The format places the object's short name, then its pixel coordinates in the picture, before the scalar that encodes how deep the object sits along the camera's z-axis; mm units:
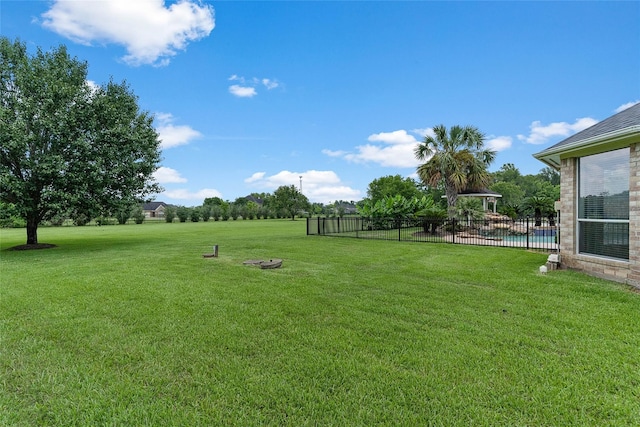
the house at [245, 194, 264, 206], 83912
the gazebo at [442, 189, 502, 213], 21716
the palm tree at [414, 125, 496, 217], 18656
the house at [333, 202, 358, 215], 83000
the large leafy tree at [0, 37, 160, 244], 10609
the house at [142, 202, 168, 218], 68875
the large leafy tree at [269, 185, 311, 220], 50750
